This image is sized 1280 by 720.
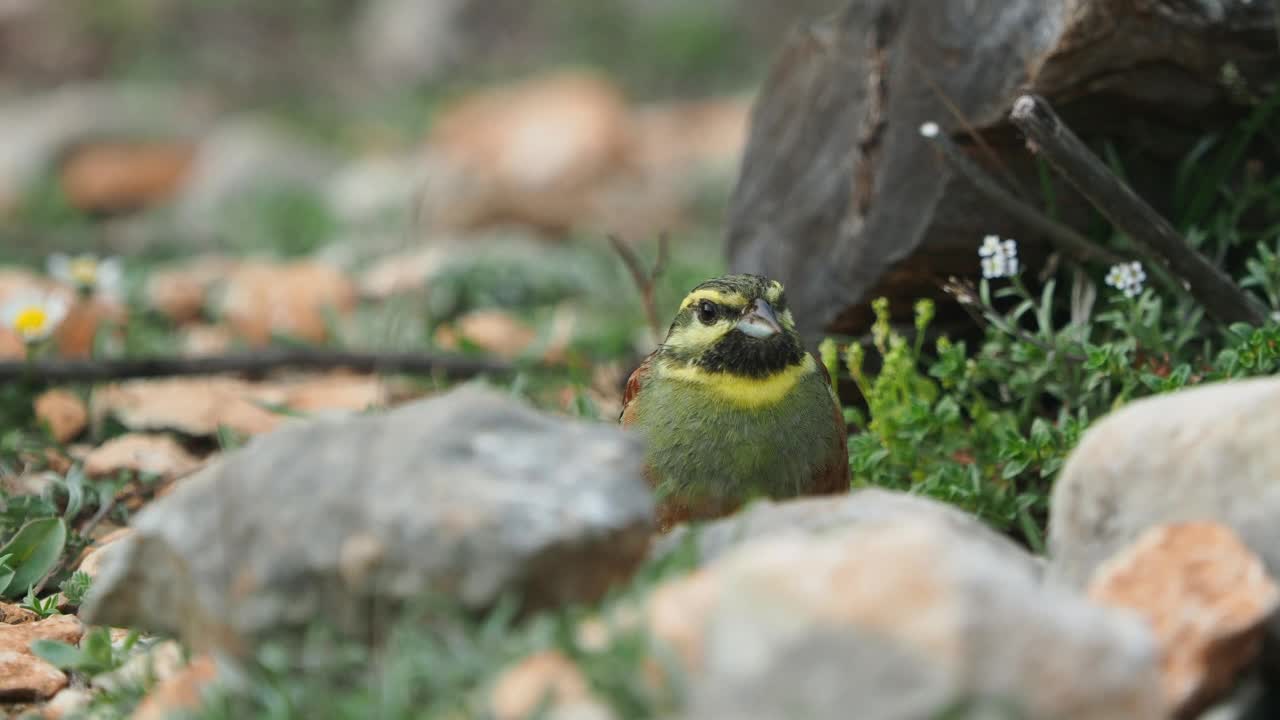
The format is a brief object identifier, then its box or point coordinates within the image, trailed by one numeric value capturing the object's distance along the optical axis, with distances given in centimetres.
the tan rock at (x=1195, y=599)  488
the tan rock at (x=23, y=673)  683
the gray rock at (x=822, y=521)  575
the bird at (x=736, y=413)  773
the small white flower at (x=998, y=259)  876
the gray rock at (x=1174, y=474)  530
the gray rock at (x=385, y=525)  517
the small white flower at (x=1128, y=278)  852
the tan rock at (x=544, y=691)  467
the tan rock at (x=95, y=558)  810
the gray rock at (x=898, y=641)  439
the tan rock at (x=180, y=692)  536
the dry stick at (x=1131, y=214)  779
